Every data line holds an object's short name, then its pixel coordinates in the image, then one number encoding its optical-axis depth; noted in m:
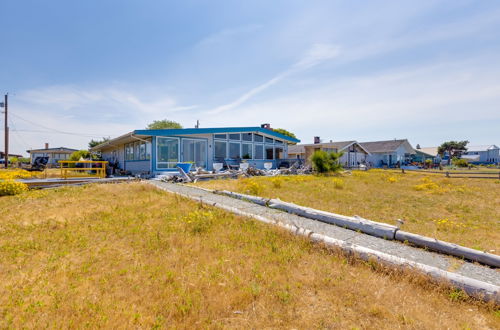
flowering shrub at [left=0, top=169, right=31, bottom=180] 12.23
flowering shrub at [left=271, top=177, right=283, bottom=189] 11.22
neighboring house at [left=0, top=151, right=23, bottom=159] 52.15
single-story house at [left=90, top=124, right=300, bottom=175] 15.18
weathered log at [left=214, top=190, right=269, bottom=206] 7.14
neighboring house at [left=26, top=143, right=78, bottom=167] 44.59
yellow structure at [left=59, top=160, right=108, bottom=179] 12.29
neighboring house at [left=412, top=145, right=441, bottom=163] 48.04
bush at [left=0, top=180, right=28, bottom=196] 8.97
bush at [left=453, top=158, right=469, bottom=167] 37.31
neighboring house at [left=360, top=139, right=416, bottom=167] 38.06
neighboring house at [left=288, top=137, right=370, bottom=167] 28.38
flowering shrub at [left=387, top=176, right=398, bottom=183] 15.67
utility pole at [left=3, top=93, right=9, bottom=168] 26.69
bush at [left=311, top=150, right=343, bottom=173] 18.50
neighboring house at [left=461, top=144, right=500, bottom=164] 58.34
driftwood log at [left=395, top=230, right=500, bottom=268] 3.46
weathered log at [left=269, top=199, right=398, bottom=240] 4.55
